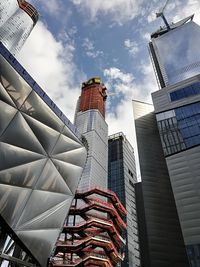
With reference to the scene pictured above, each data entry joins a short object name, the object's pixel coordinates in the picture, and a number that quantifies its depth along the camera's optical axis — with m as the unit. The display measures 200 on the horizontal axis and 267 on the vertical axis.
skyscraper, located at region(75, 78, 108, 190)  76.88
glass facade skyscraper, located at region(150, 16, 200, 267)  45.07
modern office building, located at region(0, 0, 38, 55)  122.81
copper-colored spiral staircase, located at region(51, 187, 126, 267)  40.97
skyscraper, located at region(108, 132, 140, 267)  77.19
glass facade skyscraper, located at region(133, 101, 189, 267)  53.38
